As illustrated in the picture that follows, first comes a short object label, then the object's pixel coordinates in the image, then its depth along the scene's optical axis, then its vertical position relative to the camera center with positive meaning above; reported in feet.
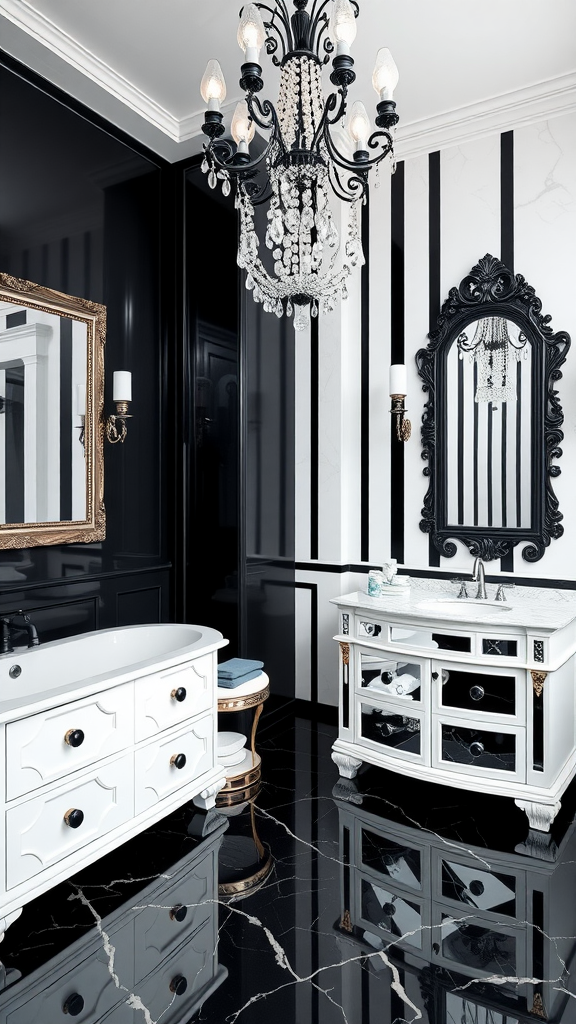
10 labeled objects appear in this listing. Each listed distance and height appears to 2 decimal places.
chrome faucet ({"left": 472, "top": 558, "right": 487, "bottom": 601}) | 10.08 -1.17
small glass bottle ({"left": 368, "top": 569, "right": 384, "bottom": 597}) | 10.52 -1.29
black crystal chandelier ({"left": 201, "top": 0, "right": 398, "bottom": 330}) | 5.71 +3.43
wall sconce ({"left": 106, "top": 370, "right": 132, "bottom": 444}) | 9.88 +1.71
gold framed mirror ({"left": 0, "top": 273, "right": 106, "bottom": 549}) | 8.83 +1.28
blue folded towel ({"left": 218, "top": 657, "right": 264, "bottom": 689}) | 9.39 -2.47
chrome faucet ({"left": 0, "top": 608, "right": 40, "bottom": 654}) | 7.92 -1.58
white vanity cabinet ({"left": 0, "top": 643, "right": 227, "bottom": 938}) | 6.01 -2.82
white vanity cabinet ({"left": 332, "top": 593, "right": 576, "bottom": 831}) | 8.32 -2.67
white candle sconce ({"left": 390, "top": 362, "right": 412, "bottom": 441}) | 11.05 +1.98
